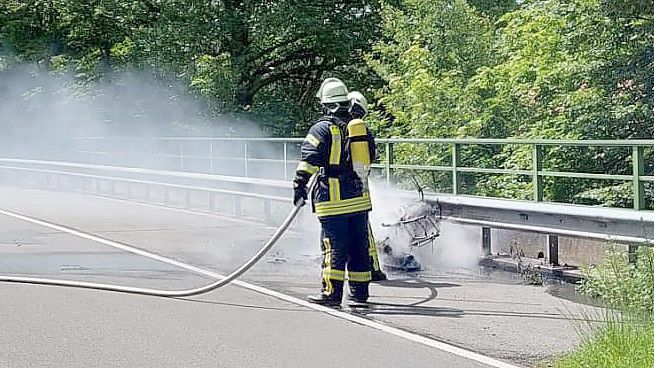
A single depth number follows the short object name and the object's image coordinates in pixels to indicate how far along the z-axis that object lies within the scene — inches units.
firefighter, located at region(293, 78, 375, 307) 355.6
